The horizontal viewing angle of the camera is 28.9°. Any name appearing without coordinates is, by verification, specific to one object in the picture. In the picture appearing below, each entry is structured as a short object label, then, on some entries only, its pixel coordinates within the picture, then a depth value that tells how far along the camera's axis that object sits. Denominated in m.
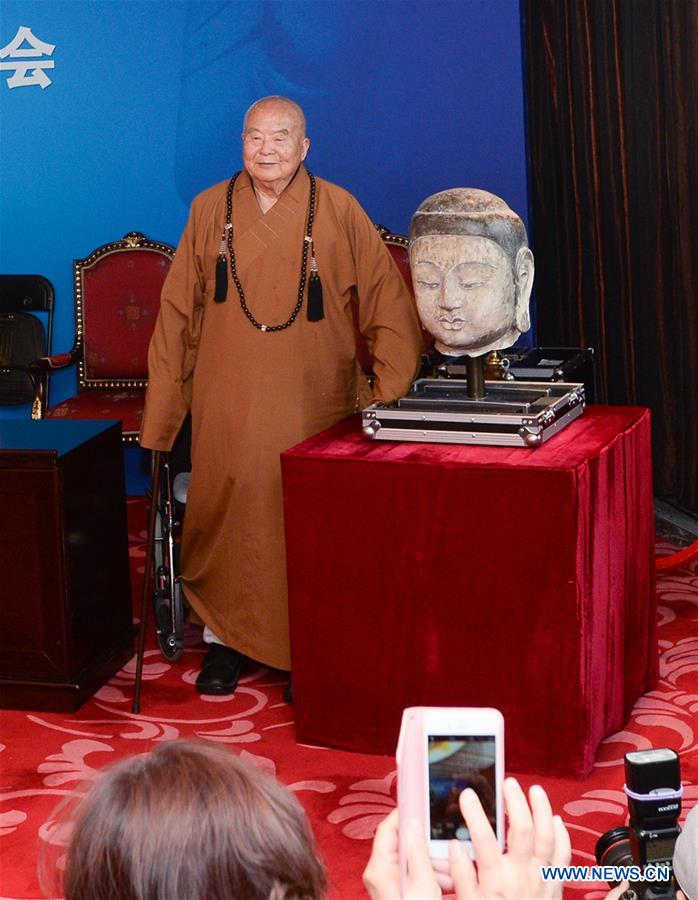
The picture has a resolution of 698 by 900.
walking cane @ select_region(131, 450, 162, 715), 3.42
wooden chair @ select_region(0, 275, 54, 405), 5.33
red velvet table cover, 2.91
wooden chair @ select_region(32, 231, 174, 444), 5.12
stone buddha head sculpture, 3.03
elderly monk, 3.44
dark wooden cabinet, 3.40
